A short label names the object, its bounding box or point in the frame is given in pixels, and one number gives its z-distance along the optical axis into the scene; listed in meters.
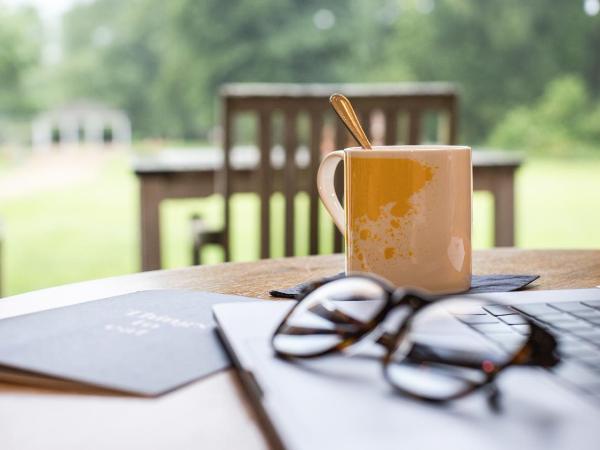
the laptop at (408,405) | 0.28
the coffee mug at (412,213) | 0.54
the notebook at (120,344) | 0.39
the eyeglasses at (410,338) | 0.33
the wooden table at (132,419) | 0.31
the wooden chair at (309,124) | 1.36
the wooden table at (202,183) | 1.83
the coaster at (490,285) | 0.57
